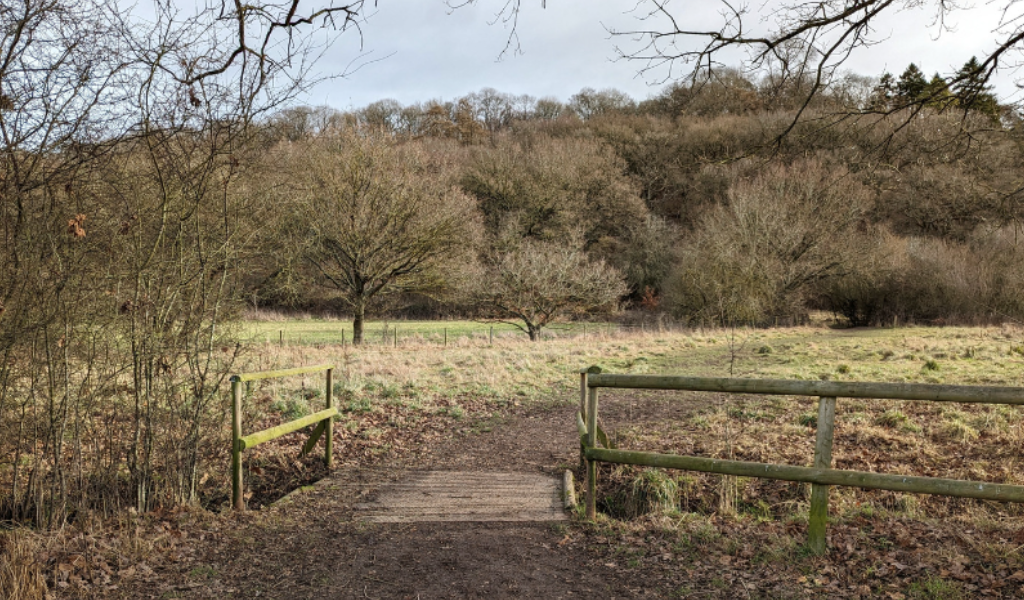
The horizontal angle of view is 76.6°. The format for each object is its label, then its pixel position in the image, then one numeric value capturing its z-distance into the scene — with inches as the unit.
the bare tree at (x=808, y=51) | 197.6
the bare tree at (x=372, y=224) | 989.2
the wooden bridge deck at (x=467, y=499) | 231.3
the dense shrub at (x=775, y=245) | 1299.2
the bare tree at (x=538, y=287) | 1154.0
